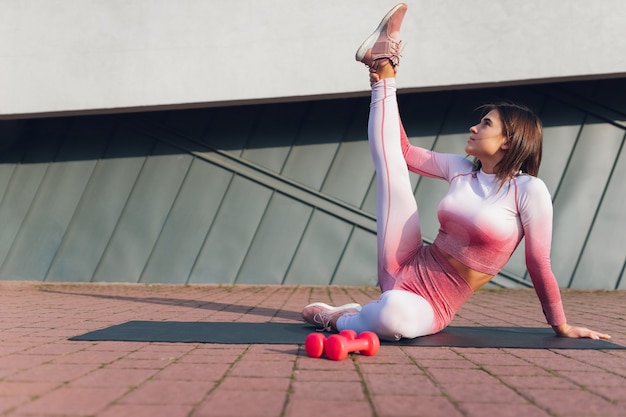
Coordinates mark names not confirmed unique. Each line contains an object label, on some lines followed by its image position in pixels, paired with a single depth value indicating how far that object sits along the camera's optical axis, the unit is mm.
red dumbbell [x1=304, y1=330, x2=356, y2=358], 3096
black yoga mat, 3576
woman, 3582
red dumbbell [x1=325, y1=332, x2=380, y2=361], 3023
